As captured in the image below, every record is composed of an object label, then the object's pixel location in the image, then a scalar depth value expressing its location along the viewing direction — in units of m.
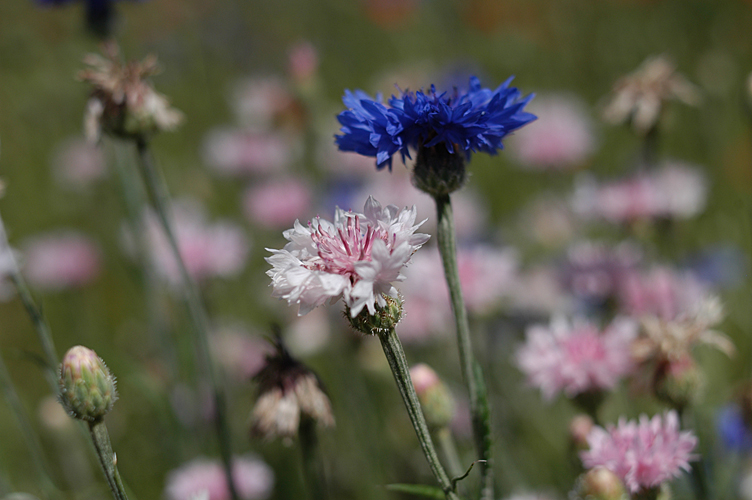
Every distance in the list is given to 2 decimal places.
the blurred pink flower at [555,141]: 0.94
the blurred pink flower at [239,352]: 0.89
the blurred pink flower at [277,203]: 0.93
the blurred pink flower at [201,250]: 0.77
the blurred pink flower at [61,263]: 1.08
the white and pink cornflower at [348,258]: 0.53
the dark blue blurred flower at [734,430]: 0.63
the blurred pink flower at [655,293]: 0.66
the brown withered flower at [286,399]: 0.59
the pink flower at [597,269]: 0.68
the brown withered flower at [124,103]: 0.61
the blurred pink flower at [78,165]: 1.30
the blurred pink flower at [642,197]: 0.68
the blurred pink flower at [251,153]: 1.02
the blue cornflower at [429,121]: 0.56
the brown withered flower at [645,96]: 0.66
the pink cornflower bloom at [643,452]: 0.57
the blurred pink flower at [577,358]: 0.61
